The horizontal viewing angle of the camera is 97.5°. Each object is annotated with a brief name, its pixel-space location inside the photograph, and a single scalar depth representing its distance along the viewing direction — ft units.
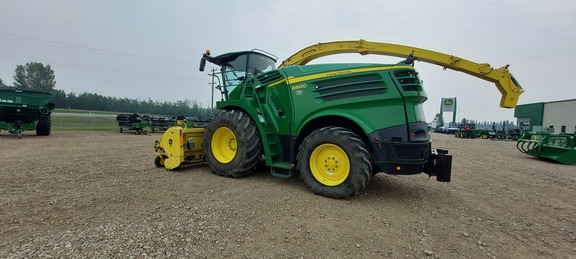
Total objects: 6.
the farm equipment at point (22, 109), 34.45
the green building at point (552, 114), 103.19
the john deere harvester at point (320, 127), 11.83
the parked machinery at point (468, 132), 83.37
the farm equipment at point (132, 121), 53.16
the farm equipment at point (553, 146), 27.37
